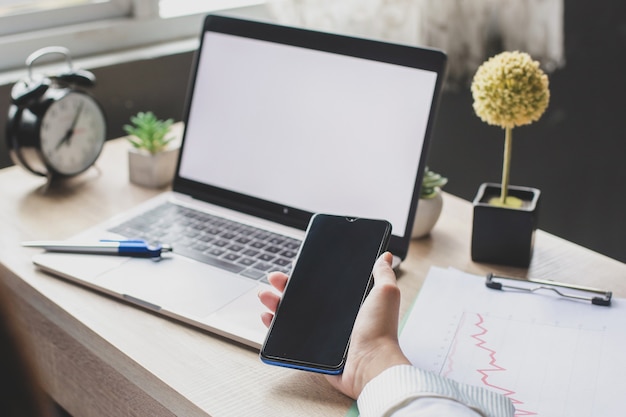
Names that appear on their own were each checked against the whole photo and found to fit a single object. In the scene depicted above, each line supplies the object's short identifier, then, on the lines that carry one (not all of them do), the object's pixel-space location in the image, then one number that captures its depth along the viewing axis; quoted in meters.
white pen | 0.95
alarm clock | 1.17
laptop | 0.90
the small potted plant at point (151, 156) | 1.18
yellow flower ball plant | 0.89
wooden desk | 0.72
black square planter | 0.93
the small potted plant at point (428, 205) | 1.01
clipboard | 0.69
